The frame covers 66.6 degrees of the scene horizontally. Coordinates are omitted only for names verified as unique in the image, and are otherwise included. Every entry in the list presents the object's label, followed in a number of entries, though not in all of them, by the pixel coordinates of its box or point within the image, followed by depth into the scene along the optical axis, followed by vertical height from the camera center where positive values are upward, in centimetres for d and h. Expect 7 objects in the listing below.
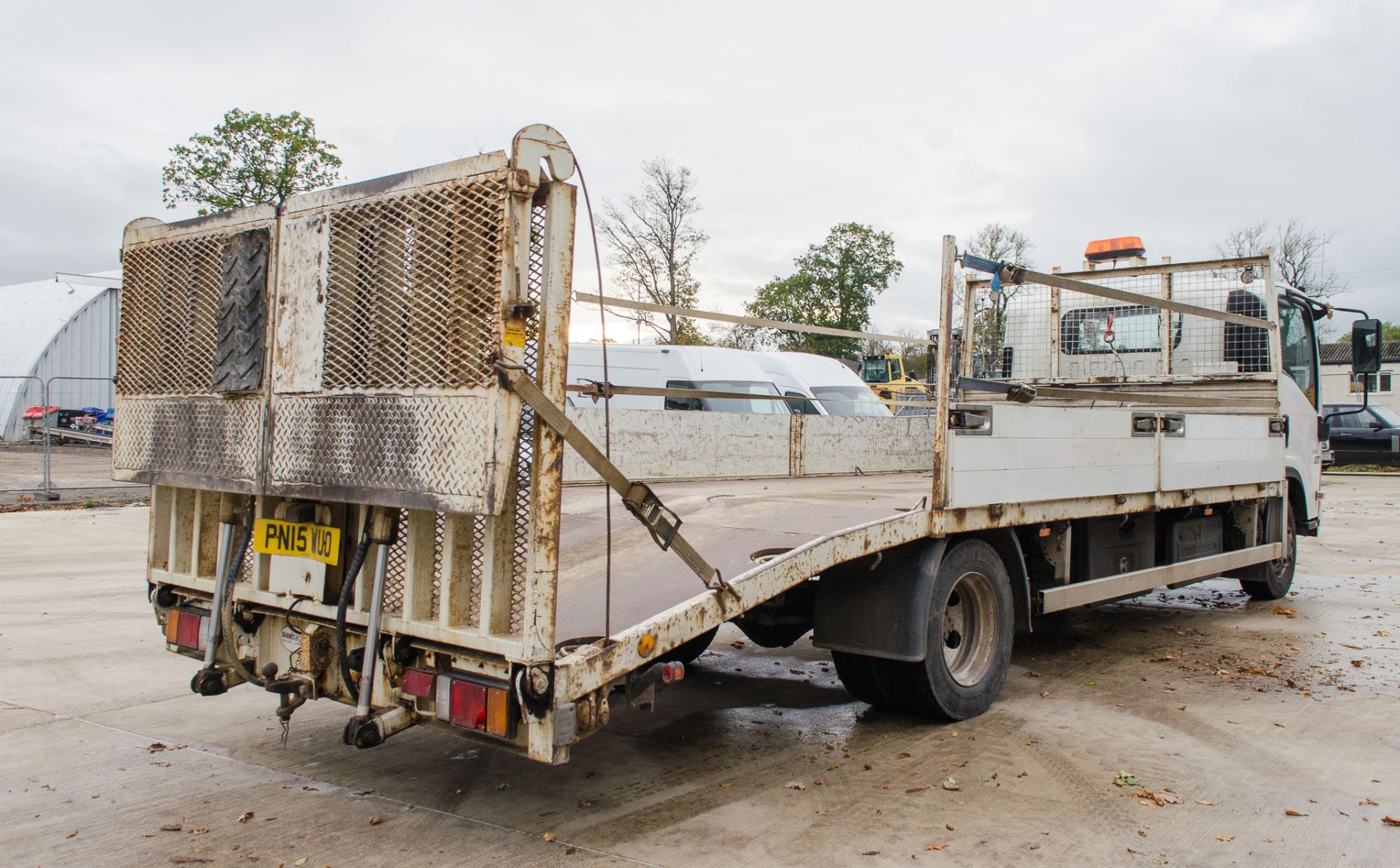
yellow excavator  3331 +285
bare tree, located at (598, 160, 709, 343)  3372 +629
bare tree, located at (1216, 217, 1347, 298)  4966 +1000
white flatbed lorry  338 -24
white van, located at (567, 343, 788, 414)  1602 +125
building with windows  4928 +454
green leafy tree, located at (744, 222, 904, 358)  4791 +800
